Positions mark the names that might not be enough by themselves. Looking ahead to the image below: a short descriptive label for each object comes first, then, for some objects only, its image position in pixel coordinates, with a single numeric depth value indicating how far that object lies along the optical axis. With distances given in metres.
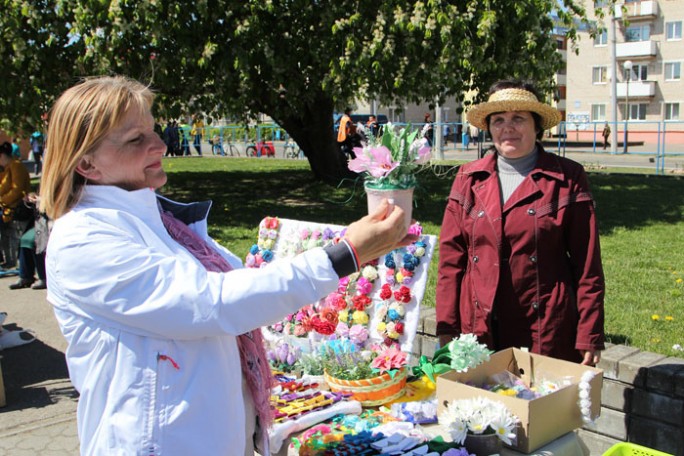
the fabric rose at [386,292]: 3.36
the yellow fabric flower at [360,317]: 3.45
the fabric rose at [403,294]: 3.31
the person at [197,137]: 31.94
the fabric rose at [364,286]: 3.48
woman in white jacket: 1.57
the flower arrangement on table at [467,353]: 2.60
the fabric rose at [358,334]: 3.40
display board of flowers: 3.31
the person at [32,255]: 7.14
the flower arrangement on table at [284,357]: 3.49
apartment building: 45.66
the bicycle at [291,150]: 27.50
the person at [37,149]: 21.13
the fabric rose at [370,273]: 3.47
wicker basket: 2.97
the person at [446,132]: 24.93
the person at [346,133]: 18.33
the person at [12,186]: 8.26
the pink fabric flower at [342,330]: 3.50
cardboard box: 2.34
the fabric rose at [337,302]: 3.54
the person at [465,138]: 27.30
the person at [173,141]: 27.83
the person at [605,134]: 27.57
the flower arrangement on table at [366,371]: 2.98
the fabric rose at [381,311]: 3.37
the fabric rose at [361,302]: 3.46
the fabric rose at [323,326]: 3.55
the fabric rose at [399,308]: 3.32
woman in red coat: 2.89
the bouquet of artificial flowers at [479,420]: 2.31
